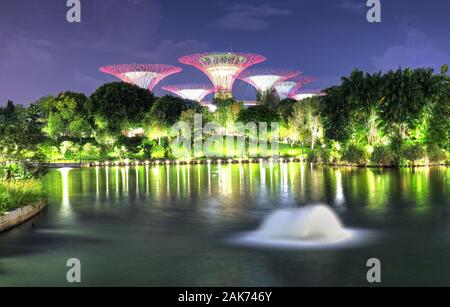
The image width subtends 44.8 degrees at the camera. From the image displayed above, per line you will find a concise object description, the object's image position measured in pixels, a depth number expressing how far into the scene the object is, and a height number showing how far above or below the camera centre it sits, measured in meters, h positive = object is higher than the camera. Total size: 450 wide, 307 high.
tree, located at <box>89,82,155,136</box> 78.12 +7.62
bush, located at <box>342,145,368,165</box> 47.91 -0.51
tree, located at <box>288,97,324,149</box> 68.75 +3.86
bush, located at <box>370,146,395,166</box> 46.00 -0.58
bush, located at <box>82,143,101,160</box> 70.31 +0.90
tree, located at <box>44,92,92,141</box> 80.25 +6.15
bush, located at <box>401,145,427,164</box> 45.38 -0.47
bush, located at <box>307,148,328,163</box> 54.09 -0.48
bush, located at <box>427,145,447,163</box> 46.09 -0.59
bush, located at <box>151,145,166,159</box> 67.94 +0.57
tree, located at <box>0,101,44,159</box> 28.61 +1.11
